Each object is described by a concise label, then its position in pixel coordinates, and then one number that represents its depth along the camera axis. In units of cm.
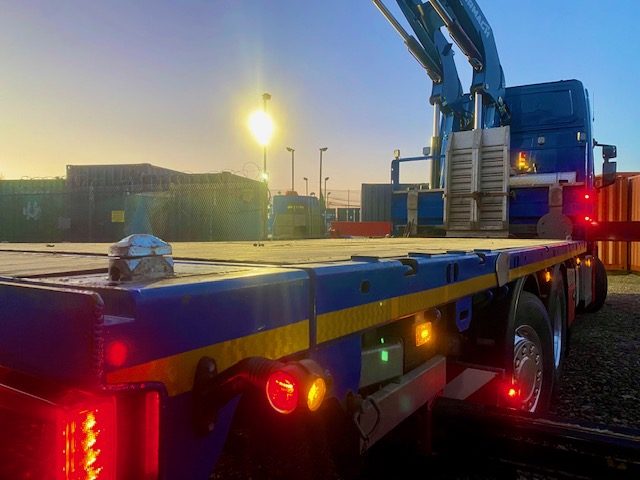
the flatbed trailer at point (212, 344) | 82
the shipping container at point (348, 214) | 4166
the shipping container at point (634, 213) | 1452
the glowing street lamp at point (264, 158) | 1705
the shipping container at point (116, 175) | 1695
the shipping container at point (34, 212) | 1725
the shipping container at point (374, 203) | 2488
